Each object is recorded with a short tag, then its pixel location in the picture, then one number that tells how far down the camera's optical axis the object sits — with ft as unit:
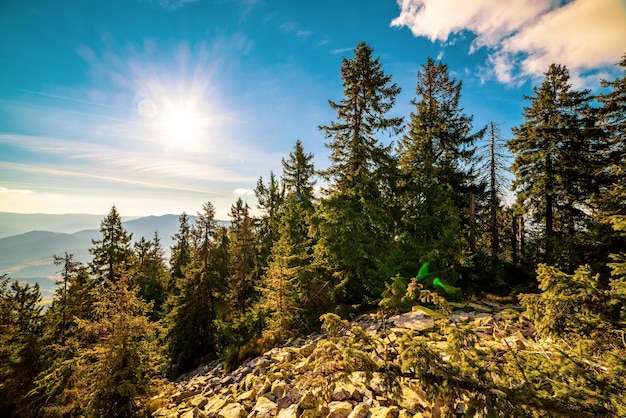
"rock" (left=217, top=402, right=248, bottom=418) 28.02
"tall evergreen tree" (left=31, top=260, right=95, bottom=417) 47.42
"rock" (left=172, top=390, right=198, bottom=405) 40.93
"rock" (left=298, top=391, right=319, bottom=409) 24.27
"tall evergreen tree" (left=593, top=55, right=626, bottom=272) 49.22
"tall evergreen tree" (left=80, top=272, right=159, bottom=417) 35.01
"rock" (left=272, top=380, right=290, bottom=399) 29.01
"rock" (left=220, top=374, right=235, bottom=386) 41.29
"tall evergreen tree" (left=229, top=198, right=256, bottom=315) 73.95
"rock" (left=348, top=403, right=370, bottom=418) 20.76
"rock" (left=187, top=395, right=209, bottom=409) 35.36
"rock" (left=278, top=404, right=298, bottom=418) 24.16
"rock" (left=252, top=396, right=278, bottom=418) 26.30
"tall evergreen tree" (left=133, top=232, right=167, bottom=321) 118.85
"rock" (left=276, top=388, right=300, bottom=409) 26.76
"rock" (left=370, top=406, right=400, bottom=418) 19.75
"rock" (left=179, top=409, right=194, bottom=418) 31.47
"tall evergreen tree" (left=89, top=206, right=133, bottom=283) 76.95
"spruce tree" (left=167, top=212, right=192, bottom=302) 120.26
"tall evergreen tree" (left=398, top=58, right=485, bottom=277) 45.88
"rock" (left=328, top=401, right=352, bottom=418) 21.61
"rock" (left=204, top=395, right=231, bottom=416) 30.76
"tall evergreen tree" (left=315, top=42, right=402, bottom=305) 48.60
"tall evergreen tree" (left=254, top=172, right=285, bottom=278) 90.08
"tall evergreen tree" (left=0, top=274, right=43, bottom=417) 61.46
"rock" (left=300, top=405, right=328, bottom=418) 22.24
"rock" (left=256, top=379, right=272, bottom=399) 31.09
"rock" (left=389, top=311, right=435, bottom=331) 32.57
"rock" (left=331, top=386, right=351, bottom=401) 23.67
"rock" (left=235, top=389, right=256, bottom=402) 31.27
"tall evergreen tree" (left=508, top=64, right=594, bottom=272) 56.54
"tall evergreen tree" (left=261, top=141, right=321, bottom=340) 48.62
